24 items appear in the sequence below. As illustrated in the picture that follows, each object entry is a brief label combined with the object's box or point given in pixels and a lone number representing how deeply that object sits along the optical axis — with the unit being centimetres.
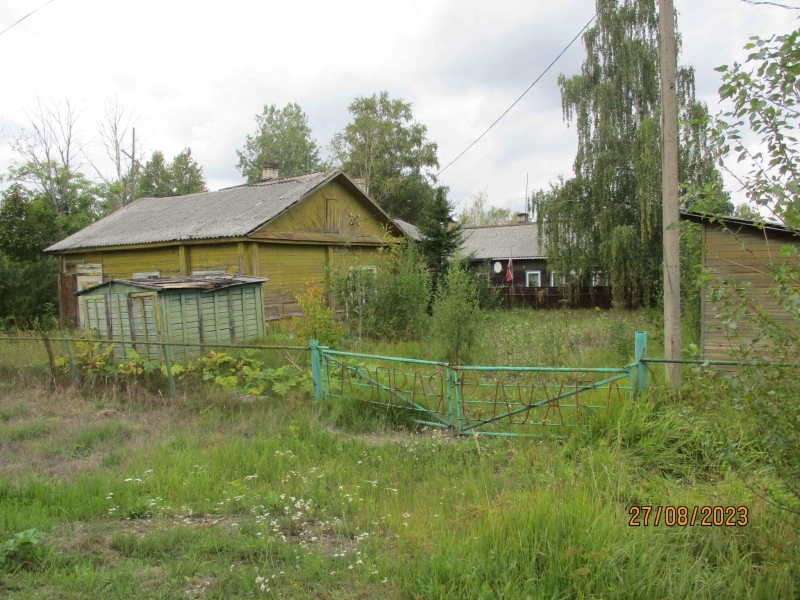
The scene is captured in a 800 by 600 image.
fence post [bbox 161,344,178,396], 849
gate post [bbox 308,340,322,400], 768
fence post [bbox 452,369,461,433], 659
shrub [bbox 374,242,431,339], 1357
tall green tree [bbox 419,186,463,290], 1822
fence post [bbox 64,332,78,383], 941
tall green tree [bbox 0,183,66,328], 1719
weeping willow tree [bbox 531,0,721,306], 1959
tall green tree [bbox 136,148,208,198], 3981
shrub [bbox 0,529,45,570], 370
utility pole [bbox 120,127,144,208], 3393
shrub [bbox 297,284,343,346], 1123
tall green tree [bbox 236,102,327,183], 4806
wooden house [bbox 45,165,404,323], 1512
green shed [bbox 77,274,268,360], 1071
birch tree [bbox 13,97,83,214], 3139
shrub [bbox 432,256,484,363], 964
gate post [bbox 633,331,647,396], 602
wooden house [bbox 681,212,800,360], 803
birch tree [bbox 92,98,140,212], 3353
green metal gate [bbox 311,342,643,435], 618
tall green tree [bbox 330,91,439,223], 3850
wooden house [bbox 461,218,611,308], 2497
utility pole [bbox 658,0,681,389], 653
